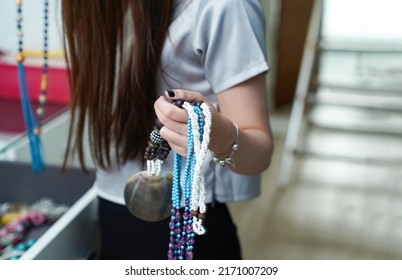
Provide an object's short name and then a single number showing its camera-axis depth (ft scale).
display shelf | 1.88
